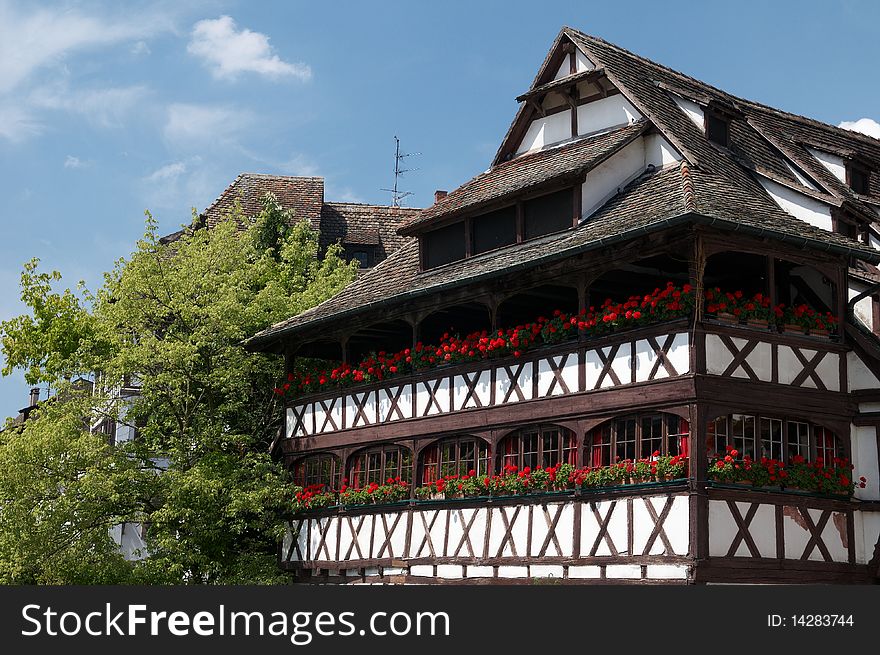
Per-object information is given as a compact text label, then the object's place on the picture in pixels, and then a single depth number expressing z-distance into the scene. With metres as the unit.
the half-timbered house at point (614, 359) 22.53
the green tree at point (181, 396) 30.38
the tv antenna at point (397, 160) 56.00
